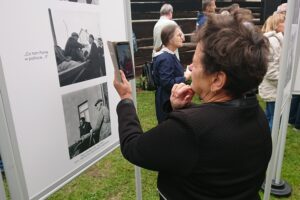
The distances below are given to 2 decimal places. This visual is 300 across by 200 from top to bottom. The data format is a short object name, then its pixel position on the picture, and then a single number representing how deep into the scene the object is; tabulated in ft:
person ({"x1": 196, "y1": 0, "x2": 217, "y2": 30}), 18.85
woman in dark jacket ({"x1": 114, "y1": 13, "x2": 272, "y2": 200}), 3.37
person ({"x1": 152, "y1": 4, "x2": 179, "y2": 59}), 18.00
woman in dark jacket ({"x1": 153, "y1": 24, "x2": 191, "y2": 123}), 10.08
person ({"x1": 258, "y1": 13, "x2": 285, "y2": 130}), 11.20
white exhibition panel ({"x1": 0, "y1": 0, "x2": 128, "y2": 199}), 3.44
